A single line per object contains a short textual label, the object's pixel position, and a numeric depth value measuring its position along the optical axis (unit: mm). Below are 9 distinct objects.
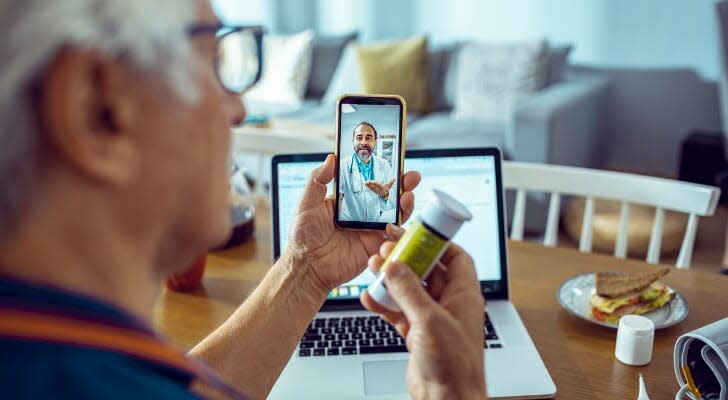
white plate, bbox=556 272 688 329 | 1066
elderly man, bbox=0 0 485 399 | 414
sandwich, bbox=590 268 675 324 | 1082
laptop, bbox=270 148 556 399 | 952
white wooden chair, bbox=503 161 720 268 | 1352
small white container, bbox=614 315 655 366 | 964
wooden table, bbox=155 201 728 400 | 955
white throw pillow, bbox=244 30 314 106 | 4059
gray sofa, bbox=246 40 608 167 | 2898
